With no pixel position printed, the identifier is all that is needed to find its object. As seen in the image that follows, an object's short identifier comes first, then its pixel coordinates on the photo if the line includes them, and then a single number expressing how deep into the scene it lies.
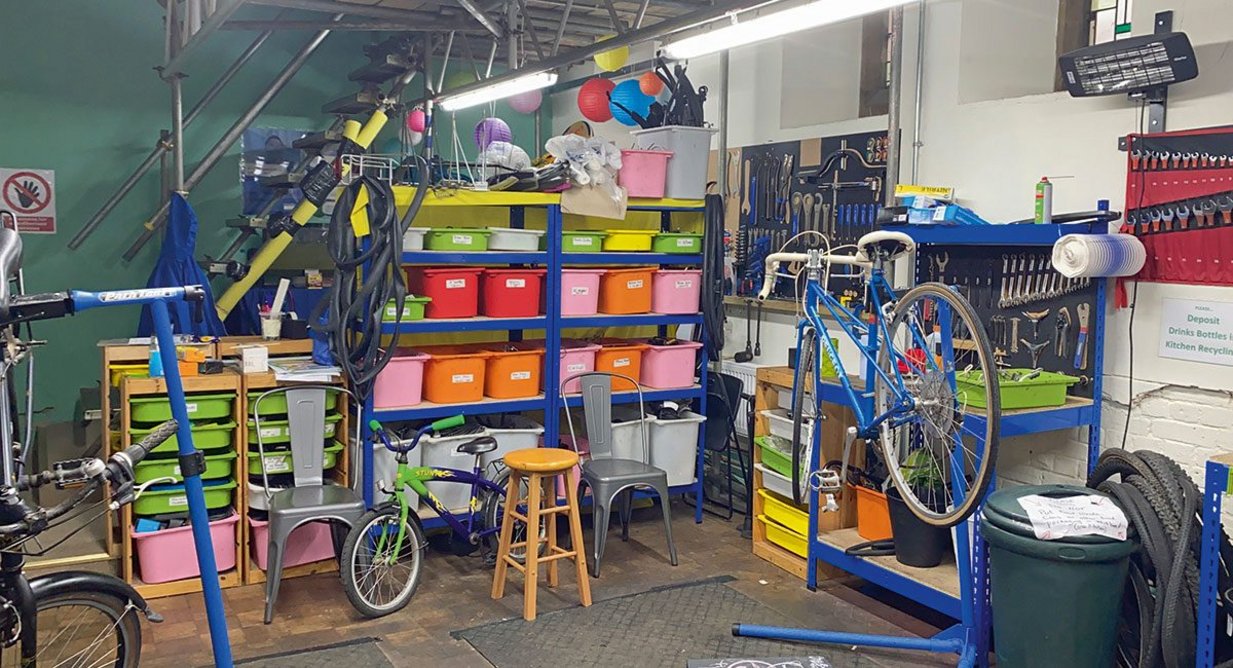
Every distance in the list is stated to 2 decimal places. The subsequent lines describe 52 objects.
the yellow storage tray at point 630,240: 5.55
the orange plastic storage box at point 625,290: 5.54
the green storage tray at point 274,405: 4.63
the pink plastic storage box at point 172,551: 4.43
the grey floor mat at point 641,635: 3.94
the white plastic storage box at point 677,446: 5.65
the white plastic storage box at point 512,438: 5.21
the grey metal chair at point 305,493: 4.23
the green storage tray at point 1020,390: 3.87
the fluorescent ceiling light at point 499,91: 5.57
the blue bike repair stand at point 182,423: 2.67
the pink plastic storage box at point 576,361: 5.46
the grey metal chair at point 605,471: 4.80
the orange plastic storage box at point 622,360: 5.60
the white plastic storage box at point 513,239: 5.18
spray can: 4.16
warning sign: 6.85
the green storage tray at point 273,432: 4.65
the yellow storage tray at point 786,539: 4.96
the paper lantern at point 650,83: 5.69
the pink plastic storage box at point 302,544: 4.68
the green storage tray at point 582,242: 5.39
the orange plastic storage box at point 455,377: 5.05
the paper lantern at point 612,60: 5.54
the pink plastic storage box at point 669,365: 5.70
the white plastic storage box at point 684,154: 5.61
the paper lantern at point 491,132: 6.54
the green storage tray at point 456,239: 5.01
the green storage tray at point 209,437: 4.46
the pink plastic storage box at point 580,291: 5.38
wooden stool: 4.33
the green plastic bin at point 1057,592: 3.28
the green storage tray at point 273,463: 4.66
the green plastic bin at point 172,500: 4.45
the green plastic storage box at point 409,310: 4.89
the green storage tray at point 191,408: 4.38
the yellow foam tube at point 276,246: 6.51
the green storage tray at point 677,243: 5.70
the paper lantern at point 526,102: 7.48
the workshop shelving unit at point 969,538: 3.77
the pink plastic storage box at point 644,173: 5.49
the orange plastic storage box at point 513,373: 5.23
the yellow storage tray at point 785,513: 4.96
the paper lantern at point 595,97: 6.00
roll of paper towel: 3.79
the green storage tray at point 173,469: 4.39
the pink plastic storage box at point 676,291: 5.68
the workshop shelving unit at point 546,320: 4.96
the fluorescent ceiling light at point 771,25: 3.46
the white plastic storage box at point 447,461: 5.04
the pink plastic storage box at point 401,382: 4.90
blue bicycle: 3.42
